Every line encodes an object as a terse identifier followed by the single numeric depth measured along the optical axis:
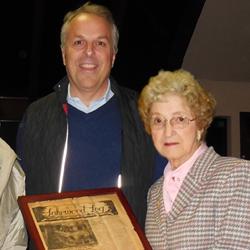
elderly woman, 1.75
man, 2.27
